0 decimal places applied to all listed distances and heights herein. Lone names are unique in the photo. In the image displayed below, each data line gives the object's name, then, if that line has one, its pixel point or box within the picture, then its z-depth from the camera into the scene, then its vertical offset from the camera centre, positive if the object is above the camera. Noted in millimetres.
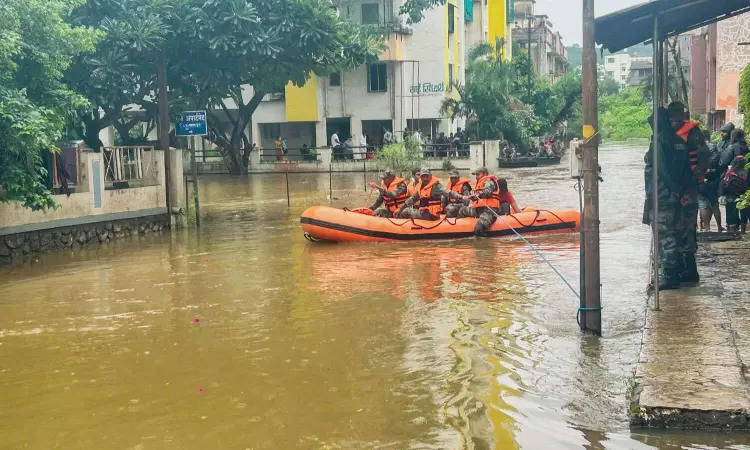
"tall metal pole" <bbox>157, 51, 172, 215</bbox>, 20531 +624
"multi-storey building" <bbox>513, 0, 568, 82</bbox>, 73438 +8714
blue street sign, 19875 +685
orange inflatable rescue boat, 16781 -1370
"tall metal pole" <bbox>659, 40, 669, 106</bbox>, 11680 +826
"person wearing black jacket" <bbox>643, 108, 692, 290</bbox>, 9156 -491
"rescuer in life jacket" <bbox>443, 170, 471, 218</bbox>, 17297 -810
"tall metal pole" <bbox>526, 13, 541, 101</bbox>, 49656 +3430
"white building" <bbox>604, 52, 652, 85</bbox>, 150250 +13236
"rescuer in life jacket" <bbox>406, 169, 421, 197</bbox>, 17703 -669
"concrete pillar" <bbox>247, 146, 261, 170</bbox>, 41656 -183
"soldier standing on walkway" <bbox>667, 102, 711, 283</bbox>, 9172 -242
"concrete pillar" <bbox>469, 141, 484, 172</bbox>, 38219 -247
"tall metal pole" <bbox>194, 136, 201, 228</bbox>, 20970 -792
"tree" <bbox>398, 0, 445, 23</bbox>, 38844 +5875
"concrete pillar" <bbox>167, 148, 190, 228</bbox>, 20688 -654
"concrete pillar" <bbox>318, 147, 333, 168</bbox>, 40125 -153
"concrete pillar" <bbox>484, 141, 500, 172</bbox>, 38938 -306
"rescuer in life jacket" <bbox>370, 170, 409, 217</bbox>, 17906 -835
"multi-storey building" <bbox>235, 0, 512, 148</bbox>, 41875 +2783
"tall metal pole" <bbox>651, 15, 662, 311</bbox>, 8344 -224
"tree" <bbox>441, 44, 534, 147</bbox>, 41156 +1921
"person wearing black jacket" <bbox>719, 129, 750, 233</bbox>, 13328 -412
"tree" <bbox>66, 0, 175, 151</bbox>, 21344 +2489
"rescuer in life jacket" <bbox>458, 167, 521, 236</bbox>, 16641 -985
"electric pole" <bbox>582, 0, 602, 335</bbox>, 8023 -101
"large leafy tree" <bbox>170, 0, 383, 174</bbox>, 23281 +2810
